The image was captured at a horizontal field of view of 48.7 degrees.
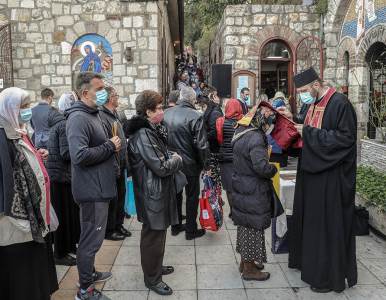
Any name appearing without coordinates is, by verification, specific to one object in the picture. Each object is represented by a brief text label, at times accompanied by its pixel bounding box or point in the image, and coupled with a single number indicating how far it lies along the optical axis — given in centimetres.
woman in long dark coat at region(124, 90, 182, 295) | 354
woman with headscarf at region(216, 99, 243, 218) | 542
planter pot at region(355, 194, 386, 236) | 496
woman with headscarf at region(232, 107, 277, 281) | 376
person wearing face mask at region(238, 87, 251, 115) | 822
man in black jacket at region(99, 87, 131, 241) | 456
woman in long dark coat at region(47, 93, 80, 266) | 425
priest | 359
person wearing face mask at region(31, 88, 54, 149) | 520
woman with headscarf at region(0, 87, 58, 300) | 276
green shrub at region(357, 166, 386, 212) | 518
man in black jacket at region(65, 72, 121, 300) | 331
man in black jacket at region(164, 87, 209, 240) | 509
